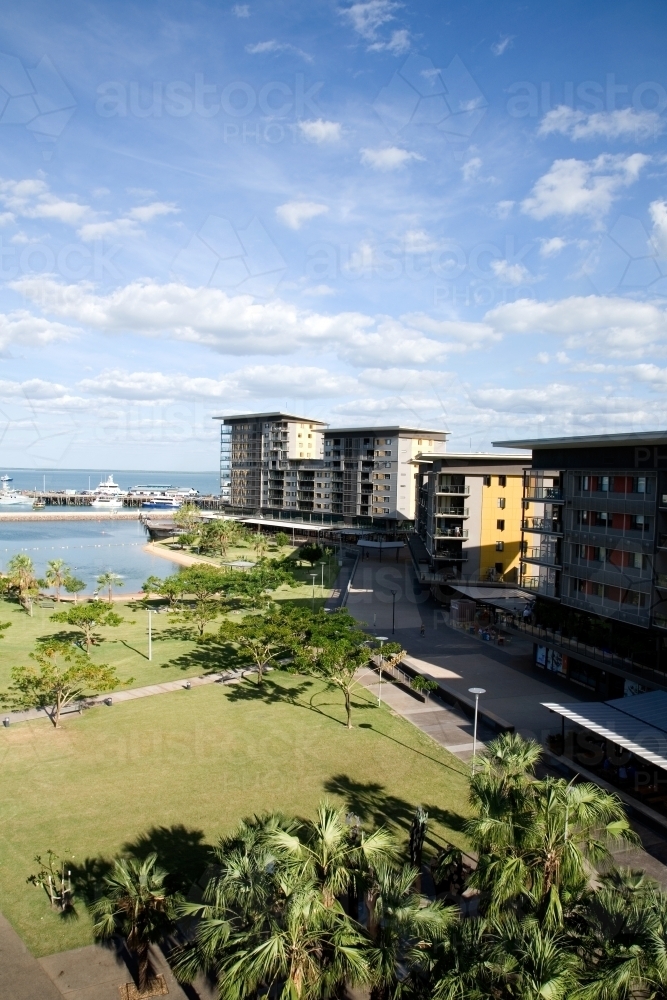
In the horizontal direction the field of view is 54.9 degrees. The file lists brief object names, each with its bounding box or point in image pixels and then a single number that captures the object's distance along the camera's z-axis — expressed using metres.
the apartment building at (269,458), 97.38
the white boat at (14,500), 163.12
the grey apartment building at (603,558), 25.38
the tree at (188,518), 100.44
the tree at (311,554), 70.44
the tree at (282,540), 83.74
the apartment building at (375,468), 82.88
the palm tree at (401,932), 10.09
